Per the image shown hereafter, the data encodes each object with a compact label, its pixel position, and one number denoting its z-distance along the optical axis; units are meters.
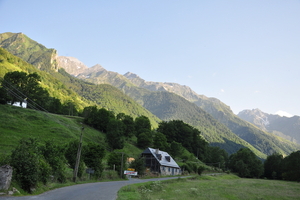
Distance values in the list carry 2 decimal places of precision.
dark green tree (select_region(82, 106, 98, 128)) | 108.78
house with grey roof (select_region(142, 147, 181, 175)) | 78.06
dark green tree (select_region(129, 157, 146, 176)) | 60.66
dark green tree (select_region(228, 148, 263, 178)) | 112.31
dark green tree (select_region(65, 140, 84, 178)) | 41.88
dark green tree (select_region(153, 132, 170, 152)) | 106.62
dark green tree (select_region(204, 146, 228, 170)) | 139.25
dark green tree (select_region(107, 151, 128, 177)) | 54.16
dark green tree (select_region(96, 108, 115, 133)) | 109.25
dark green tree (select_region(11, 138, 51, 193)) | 22.19
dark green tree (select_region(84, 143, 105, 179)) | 43.56
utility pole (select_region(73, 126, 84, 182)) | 35.56
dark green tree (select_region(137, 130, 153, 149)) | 105.57
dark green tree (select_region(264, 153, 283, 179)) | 117.57
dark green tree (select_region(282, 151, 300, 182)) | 93.94
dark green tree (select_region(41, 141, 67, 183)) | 30.38
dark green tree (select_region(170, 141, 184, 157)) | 109.56
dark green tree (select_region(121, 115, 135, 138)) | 113.81
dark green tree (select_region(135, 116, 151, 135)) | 122.61
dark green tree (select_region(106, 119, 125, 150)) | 90.38
